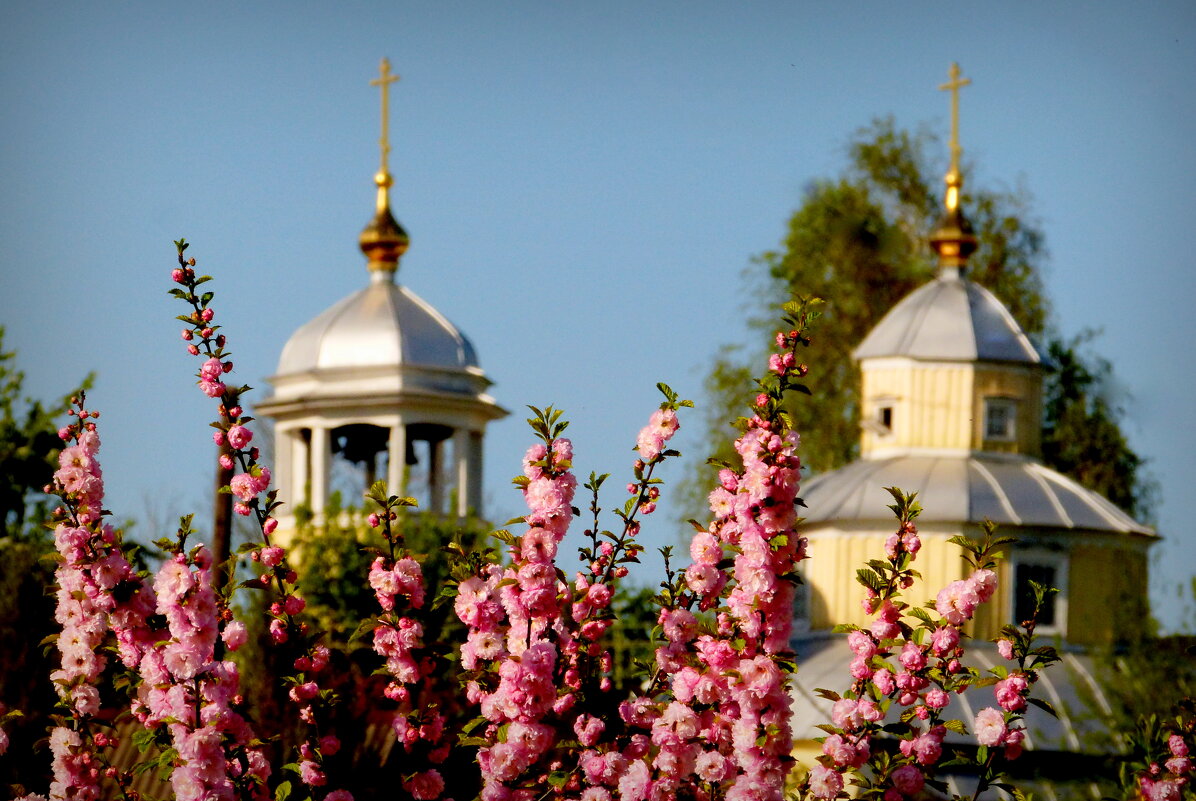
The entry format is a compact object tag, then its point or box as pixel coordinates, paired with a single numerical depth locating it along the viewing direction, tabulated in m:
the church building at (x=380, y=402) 69.25
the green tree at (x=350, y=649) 16.94
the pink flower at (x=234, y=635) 14.95
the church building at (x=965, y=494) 65.56
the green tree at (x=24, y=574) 33.31
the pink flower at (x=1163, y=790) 16.94
